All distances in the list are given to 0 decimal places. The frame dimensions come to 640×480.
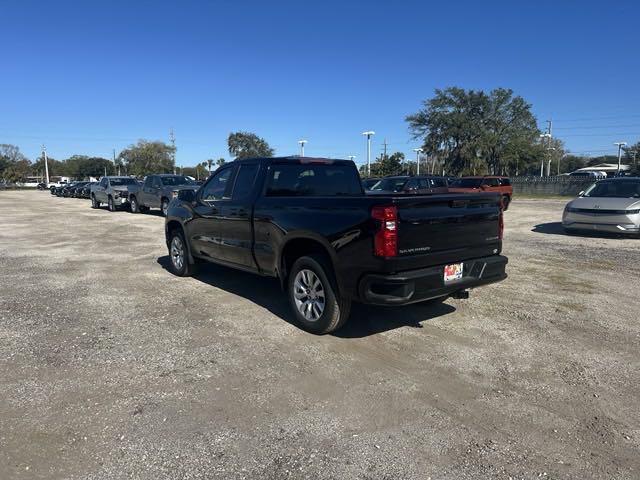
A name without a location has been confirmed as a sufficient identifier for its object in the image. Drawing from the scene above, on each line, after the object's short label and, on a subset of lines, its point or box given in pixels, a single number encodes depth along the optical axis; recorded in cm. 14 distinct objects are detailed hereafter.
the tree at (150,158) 10244
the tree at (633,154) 8825
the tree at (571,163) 13525
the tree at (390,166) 6756
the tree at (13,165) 9994
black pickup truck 436
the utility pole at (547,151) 6150
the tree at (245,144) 8525
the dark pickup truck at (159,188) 1952
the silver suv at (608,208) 1177
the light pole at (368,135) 4953
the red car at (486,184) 2491
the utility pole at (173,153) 10770
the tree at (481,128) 5953
